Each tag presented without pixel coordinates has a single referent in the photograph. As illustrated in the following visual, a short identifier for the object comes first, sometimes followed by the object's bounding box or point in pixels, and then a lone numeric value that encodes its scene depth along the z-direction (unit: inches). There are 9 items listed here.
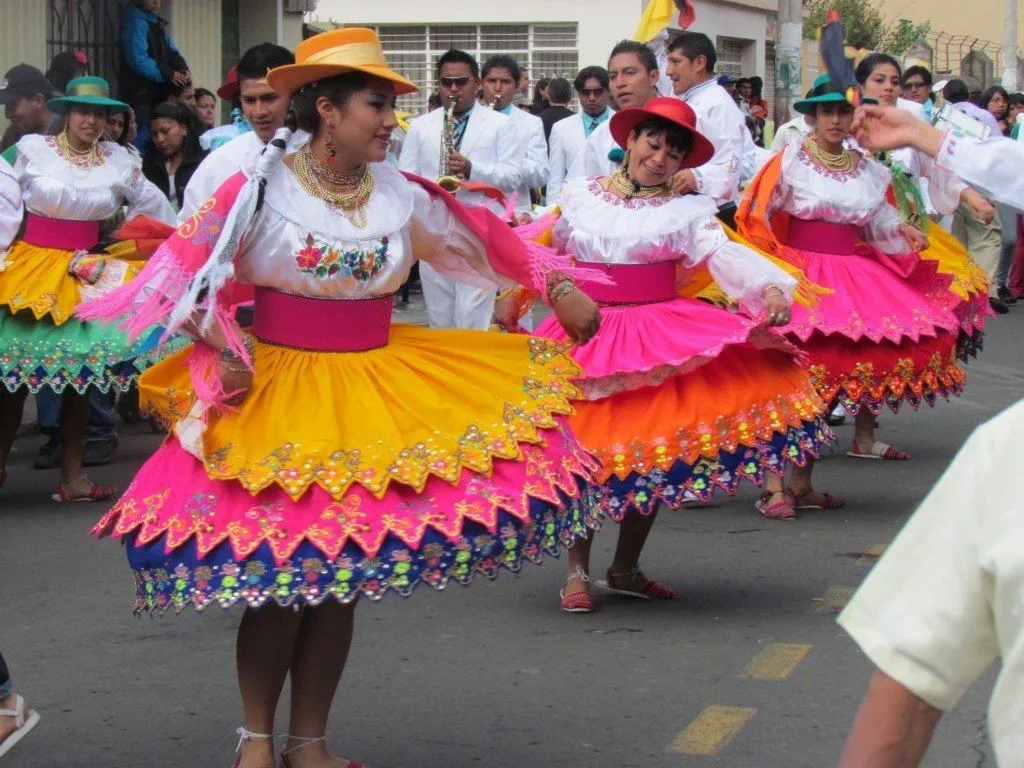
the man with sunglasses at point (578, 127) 476.1
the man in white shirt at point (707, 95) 374.6
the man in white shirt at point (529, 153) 429.0
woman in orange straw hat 159.8
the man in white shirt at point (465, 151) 414.3
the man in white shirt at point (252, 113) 286.5
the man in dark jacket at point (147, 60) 538.0
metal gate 555.5
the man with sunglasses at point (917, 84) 597.6
